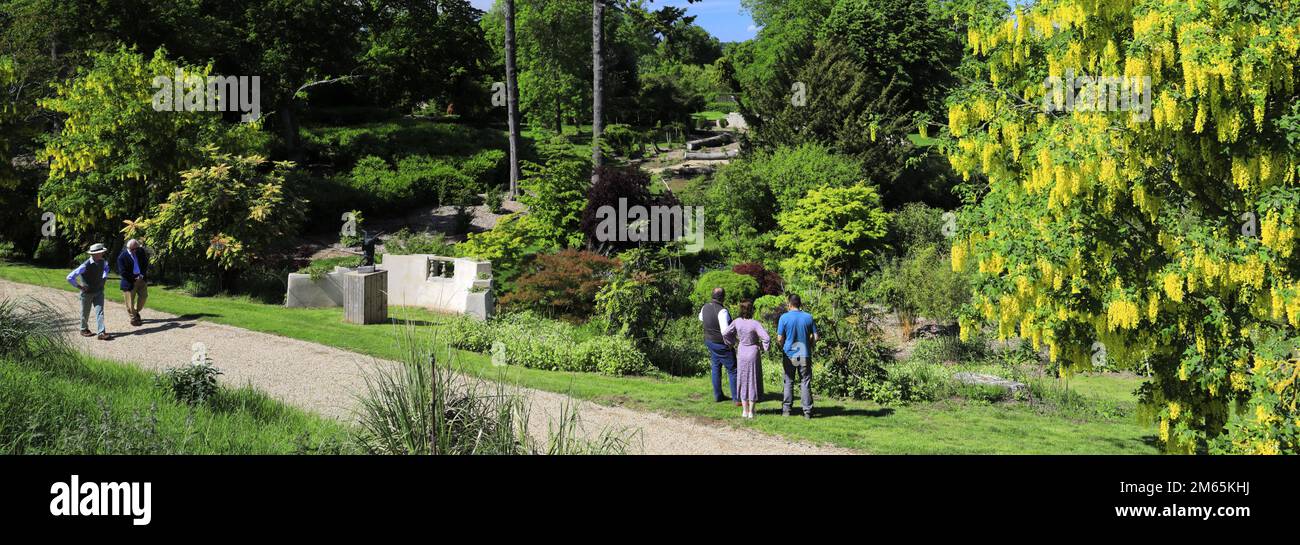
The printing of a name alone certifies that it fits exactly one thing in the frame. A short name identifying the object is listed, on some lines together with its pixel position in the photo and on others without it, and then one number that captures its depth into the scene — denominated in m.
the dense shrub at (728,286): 24.50
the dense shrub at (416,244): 26.28
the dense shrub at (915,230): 31.72
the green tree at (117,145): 23.81
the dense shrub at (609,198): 27.80
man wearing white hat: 15.20
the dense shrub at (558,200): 28.67
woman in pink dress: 12.05
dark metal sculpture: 21.94
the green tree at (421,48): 44.69
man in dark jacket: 16.59
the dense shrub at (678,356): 16.70
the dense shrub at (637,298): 16.09
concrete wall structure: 20.75
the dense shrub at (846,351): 14.55
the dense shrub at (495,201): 37.69
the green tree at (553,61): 53.94
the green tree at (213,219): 21.84
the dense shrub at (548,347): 16.02
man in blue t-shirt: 12.05
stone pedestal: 19.12
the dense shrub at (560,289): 20.77
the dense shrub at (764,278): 26.22
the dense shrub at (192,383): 10.65
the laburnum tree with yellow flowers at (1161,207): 9.62
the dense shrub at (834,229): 29.11
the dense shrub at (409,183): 37.09
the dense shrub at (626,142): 48.80
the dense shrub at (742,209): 30.97
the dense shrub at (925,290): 24.03
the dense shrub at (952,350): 21.89
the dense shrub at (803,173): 32.72
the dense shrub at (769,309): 19.89
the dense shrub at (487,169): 40.53
